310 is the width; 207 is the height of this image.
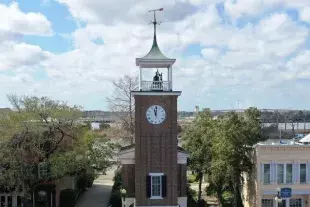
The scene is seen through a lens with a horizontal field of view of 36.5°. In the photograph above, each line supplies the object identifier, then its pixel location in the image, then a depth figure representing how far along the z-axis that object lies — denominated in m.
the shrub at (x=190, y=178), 56.76
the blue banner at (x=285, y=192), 36.54
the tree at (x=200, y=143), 42.56
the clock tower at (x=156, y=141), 34.44
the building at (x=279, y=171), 40.47
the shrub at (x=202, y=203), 43.73
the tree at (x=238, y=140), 39.41
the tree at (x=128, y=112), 56.56
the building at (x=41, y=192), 38.59
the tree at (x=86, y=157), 37.06
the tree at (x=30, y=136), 35.84
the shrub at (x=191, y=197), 42.33
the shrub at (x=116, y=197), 41.69
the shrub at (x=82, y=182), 51.12
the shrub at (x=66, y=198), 43.78
